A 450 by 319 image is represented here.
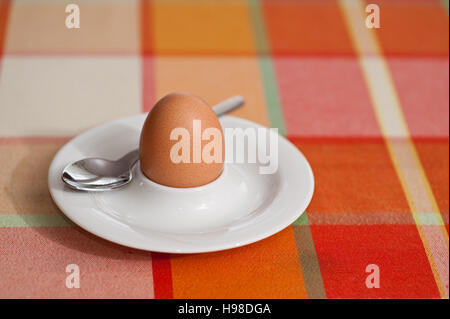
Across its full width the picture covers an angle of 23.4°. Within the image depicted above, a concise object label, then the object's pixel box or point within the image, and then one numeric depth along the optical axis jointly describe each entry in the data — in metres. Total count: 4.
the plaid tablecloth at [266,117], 0.52
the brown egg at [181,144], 0.53
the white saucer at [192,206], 0.51
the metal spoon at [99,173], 0.54
